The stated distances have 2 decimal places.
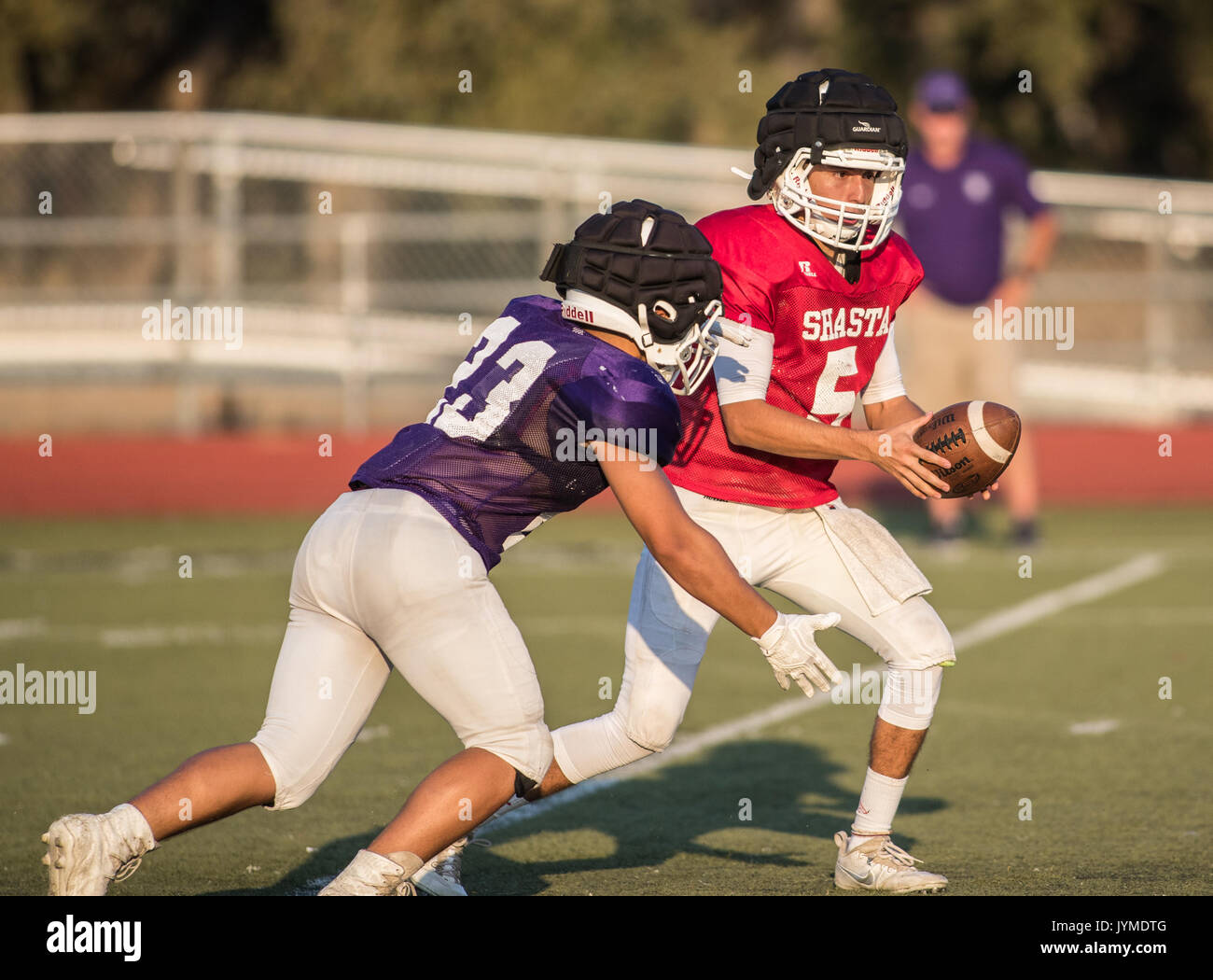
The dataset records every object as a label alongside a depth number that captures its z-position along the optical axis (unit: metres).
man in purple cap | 19.47
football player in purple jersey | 7.07
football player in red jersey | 8.69
